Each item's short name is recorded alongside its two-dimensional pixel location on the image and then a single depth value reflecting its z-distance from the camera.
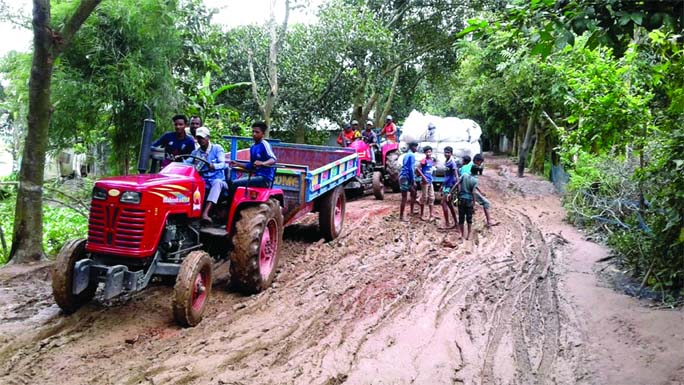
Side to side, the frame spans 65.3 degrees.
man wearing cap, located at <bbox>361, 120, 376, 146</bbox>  13.10
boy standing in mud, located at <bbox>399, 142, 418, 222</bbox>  10.09
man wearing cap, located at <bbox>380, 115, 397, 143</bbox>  13.62
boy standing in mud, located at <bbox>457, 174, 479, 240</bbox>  8.97
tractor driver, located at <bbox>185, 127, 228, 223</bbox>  5.75
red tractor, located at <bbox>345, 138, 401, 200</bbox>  12.48
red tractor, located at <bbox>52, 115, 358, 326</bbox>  4.81
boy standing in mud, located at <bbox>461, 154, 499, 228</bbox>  9.16
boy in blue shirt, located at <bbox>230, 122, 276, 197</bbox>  6.26
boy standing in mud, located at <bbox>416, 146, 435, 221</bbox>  10.32
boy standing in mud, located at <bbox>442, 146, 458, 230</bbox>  9.67
